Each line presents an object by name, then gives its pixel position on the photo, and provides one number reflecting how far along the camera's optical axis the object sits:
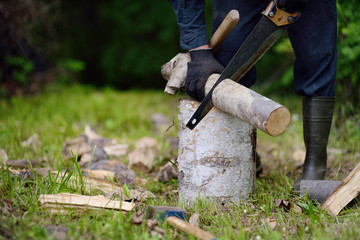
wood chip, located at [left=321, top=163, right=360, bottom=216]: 5.09
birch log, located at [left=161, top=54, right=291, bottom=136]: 4.93
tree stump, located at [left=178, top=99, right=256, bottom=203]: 5.20
